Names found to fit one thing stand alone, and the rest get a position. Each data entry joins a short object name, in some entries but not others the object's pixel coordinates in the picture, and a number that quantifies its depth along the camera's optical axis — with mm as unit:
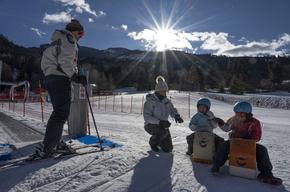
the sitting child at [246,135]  1926
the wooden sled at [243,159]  1946
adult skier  1977
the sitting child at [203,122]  2756
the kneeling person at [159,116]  2848
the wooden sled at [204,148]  2451
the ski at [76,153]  2097
